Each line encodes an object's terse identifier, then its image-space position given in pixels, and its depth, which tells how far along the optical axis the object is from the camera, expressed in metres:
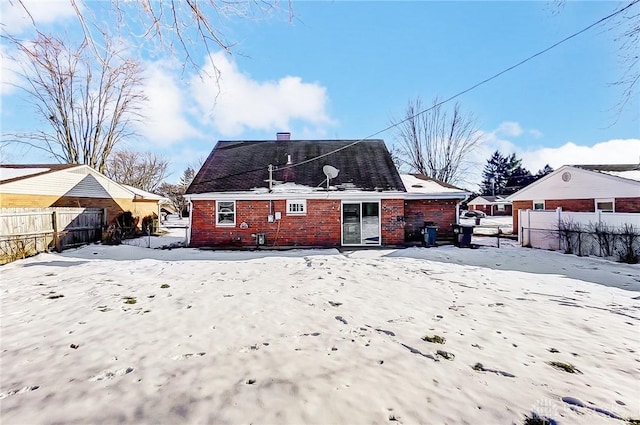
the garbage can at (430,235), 12.52
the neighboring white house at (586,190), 13.29
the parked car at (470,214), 40.50
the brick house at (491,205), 47.88
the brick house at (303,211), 12.48
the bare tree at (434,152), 29.25
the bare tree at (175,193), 41.50
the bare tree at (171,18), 2.92
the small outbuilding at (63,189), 12.99
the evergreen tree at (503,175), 55.12
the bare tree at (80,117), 21.00
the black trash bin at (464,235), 12.37
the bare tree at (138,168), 34.72
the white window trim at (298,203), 12.59
